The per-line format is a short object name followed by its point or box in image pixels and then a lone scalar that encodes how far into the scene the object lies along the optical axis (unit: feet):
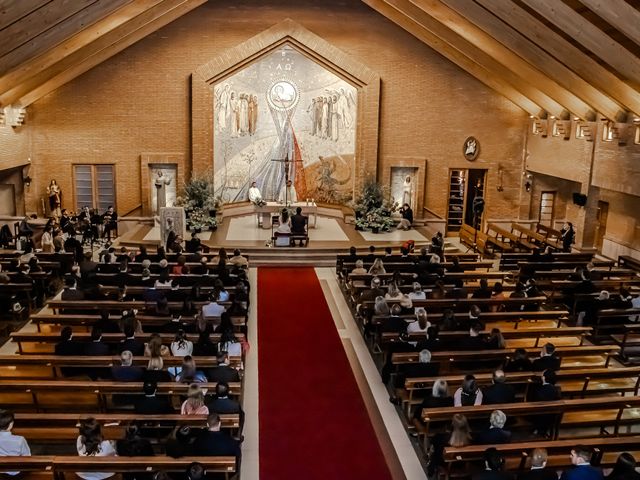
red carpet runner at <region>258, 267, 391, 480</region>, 24.04
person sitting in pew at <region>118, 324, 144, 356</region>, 29.25
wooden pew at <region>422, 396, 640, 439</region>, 23.91
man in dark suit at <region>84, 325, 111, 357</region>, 28.53
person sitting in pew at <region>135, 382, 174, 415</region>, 23.65
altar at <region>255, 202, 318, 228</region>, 65.31
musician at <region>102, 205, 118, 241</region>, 61.00
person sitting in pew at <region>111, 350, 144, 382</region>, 25.80
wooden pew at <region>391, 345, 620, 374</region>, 29.45
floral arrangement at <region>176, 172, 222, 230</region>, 64.54
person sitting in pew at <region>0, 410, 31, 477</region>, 20.08
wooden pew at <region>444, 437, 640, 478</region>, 21.13
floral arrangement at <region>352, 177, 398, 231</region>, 66.03
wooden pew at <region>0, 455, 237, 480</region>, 19.40
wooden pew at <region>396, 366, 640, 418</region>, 27.07
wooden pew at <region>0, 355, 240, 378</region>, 27.40
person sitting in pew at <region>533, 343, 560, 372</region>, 28.12
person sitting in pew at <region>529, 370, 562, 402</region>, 25.55
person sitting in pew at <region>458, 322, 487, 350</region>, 30.86
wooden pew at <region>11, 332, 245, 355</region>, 30.60
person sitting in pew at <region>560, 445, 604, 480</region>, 19.24
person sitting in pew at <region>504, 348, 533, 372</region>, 28.37
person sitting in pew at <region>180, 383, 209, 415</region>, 22.90
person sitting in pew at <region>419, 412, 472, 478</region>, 21.33
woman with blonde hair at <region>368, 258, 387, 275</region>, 43.70
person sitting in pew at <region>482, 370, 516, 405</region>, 25.16
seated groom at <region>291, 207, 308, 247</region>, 56.34
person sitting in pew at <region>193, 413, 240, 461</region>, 20.93
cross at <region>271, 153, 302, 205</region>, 69.80
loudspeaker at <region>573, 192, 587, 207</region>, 61.57
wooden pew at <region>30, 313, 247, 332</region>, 33.63
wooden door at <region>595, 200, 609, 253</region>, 65.57
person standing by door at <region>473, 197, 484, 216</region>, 64.23
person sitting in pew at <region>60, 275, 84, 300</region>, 37.03
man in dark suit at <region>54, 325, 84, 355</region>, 28.60
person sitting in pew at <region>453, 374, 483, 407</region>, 24.40
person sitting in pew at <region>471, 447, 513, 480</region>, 19.24
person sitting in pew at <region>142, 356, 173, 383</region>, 25.86
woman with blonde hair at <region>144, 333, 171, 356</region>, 26.50
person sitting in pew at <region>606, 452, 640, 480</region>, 18.75
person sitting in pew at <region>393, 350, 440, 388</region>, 27.89
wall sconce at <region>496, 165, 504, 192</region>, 74.74
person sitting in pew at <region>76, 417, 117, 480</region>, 19.94
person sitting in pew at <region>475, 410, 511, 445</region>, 22.04
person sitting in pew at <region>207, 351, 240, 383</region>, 26.43
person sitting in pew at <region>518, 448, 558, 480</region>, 19.31
